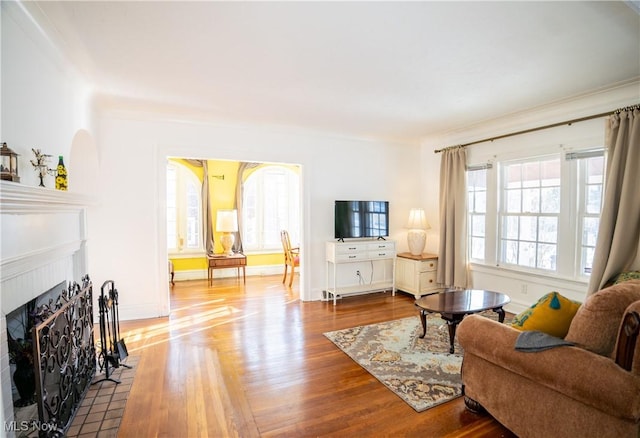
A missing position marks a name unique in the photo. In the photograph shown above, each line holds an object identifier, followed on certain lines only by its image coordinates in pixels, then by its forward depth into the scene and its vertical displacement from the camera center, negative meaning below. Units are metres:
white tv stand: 4.93 -0.75
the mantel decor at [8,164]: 1.67 +0.25
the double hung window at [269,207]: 7.16 +0.08
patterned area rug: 2.50 -1.38
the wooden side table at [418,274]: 5.09 -1.01
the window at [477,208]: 4.81 +0.03
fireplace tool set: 2.63 -1.20
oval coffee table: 3.10 -0.94
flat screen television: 5.07 -0.14
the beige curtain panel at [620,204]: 3.08 +0.05
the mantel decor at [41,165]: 2.10 +0.30
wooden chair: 6.03 -0.85
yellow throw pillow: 1.90 -0.63
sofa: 1.52 -0.85
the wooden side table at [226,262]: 5.99 -0.95
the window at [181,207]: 6.58 +0.08
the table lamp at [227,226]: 6.21 -0.29
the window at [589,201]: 3.56 +0.10
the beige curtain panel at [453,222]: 4.88 -0.18
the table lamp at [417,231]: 5.31 -0.34
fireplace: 1.62 -0.22
